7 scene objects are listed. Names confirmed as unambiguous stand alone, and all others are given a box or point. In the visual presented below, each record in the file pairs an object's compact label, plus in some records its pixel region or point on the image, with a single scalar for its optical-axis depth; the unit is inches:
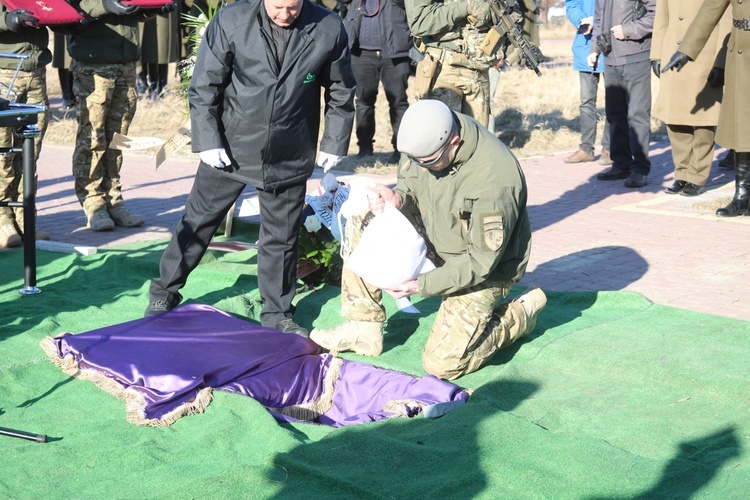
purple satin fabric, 158.1
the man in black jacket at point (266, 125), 180.9
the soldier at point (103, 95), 265.4
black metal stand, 207.2
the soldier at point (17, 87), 251.0
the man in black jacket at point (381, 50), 392.5
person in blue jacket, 404.8
